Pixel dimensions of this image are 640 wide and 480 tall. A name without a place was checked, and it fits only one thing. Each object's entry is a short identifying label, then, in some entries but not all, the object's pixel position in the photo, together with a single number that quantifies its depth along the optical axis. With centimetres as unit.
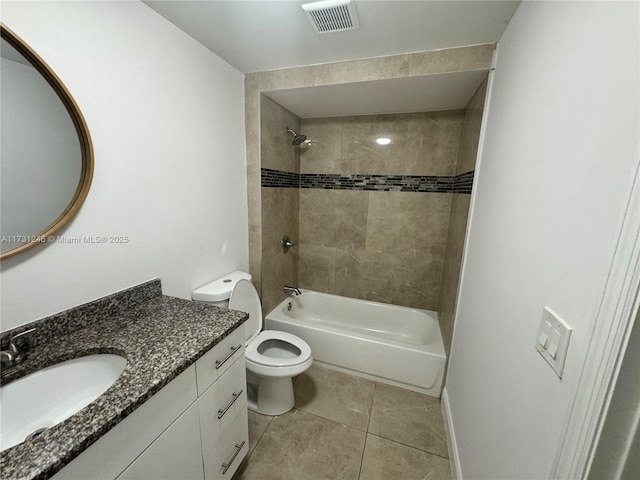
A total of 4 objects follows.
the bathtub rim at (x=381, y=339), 187
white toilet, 156
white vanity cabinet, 68
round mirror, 81
